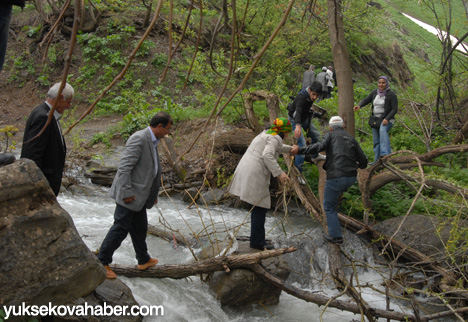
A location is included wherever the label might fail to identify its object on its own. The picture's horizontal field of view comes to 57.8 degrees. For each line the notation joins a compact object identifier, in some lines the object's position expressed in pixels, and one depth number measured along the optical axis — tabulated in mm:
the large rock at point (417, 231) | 6719
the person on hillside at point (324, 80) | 15491
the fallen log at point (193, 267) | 4977
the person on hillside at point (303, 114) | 7347
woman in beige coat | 5344
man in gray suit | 4363
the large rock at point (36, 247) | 3217
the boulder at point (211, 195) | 9039
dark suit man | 3879
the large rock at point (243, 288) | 5129
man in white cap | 5820
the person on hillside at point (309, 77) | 15617
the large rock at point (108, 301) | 3826
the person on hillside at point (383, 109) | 8156
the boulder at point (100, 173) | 9859
